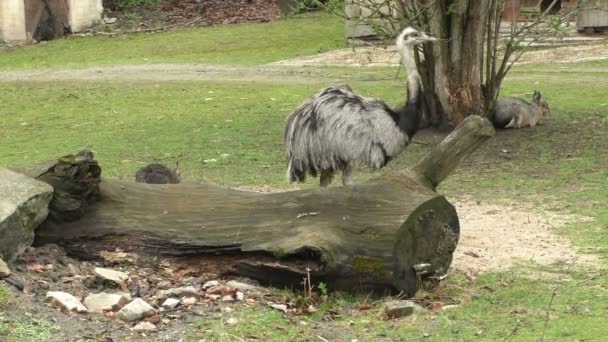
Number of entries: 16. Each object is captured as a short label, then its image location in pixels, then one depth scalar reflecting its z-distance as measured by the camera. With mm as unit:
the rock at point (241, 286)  11754
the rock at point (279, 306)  11399
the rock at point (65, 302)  10689
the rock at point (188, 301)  11263
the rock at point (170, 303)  11127
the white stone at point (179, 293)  11413
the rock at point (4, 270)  10824
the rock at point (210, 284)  11761
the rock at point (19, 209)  11179
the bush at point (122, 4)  47441
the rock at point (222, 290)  11598
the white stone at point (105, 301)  10881
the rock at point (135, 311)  10703
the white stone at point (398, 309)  11385
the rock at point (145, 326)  10488
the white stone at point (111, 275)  11512
